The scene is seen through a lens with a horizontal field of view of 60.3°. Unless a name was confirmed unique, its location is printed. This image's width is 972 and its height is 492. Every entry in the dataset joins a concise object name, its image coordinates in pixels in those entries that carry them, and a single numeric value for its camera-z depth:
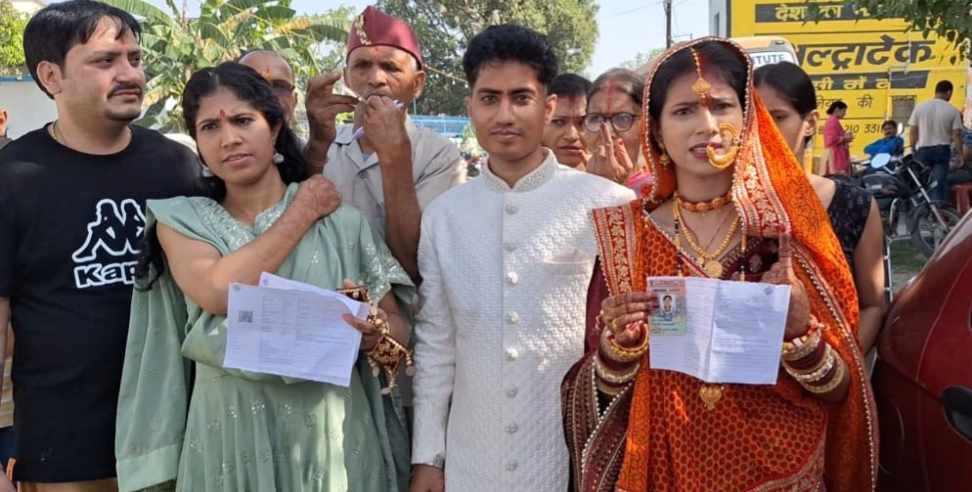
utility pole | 27.57
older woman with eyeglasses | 3.05
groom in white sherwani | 2.28
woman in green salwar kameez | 2.23
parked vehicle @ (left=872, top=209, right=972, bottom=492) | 1.88
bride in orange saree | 1.88
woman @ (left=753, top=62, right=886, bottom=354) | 2.32
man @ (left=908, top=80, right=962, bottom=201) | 10.22
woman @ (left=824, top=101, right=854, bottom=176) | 12.41
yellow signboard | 16.88
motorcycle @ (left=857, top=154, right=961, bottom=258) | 9.02
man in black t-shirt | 2.42
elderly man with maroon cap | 2.74
